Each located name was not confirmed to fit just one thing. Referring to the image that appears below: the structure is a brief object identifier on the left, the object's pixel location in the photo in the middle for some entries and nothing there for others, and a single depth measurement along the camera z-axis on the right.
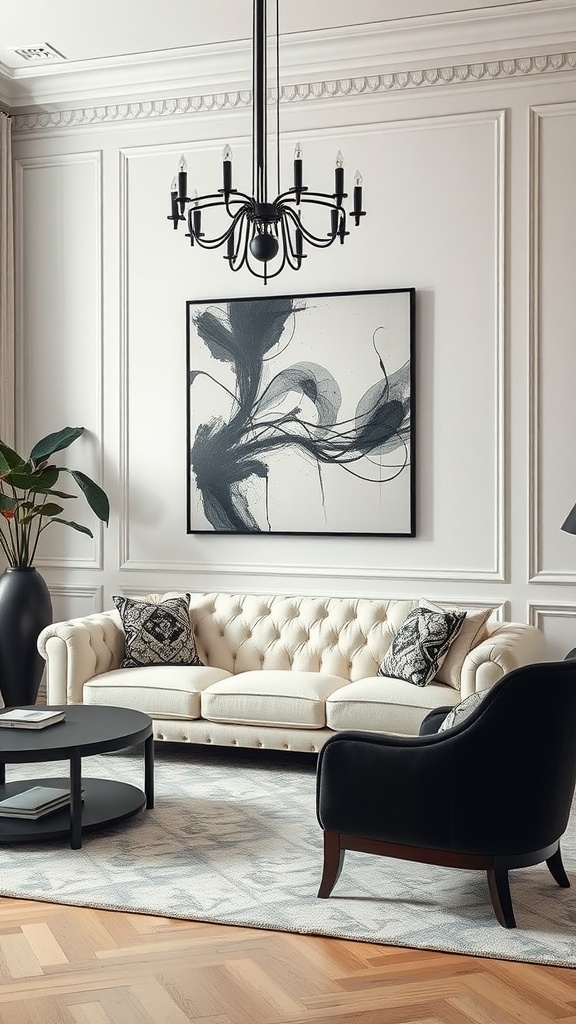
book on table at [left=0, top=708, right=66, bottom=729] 4.01
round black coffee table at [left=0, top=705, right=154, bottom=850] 3.74
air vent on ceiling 5.70
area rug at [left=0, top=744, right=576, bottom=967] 3.08
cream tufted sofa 4.66
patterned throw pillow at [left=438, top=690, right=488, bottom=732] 3.16
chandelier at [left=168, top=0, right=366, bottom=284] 3.64
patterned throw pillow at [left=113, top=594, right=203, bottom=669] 5.31
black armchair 3.06
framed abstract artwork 5.57
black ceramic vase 5.69
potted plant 5.68
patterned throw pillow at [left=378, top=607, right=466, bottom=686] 4.79
